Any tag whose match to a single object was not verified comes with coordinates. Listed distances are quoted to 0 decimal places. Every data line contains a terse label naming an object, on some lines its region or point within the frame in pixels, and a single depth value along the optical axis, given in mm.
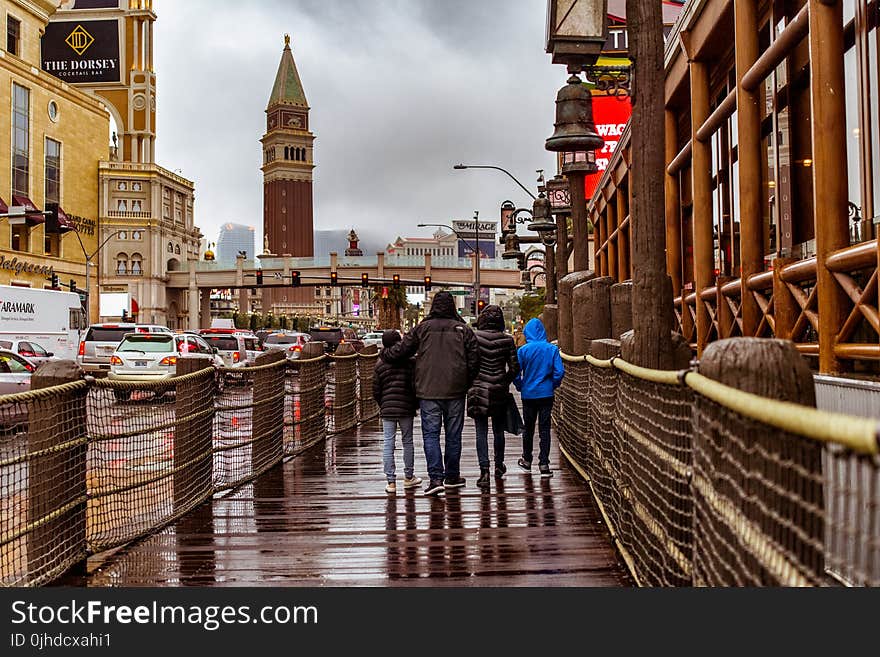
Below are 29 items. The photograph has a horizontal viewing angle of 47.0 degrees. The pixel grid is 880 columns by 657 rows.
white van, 36750
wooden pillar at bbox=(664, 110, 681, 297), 16969
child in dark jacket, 10250
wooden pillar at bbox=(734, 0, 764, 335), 11109
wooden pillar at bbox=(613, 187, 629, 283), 22608
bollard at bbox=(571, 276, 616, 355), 12008
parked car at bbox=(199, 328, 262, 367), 31656
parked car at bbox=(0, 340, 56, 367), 28716
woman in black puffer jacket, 10539
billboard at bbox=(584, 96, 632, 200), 38469
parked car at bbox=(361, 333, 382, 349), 60069
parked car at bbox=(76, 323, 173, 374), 29219
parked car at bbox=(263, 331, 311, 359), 45594
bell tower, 179125
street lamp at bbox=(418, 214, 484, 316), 57212
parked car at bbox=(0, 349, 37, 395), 19969
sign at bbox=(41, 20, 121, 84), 110625
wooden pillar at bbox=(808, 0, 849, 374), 8453
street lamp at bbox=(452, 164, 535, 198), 36528
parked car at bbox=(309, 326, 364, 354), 46531
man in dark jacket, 10023
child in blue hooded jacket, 11312
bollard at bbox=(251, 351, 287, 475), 11203
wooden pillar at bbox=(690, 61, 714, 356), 13898
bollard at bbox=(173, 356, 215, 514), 8656
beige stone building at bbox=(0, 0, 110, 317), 72125
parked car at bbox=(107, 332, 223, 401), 25344
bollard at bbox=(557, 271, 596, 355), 14861
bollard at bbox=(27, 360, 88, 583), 6230
